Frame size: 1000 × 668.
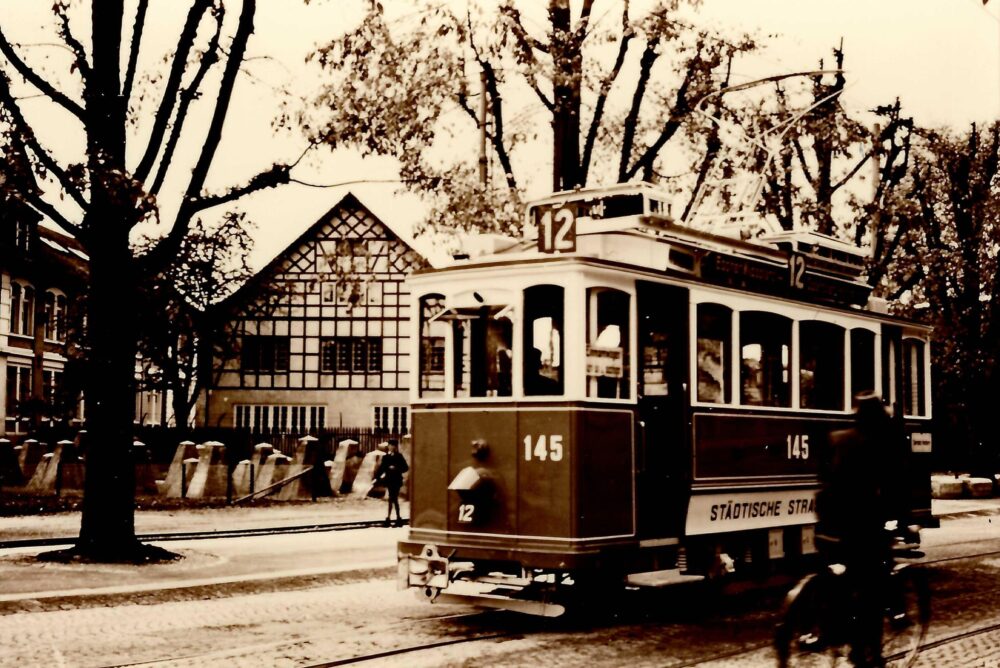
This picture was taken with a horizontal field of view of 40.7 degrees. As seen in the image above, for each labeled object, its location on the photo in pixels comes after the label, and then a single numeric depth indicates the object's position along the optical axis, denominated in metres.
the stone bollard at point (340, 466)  35.09
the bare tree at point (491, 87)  17.95
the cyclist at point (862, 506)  8.23
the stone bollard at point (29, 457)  39.56
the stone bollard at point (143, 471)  37.44
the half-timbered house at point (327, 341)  55.94
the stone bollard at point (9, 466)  38.41
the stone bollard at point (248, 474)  33.91
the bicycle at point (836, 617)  8.04
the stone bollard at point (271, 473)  34.41
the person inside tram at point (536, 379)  11.24
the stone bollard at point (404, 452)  33.38
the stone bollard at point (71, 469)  37.91
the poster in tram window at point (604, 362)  11.05
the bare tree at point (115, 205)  17.14
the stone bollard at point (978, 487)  35.50
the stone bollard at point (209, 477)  34.47
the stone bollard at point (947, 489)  35.16
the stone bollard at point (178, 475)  34.53
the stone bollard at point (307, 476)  33.81
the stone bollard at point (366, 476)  34.41
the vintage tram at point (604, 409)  10.99
